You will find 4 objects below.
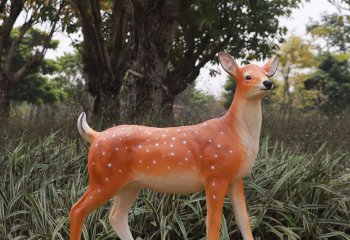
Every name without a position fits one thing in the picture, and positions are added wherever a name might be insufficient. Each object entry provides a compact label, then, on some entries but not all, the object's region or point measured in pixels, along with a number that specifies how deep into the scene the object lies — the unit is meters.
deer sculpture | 2.56
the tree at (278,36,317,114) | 31.47
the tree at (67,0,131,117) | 8.63
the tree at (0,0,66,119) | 12.36
